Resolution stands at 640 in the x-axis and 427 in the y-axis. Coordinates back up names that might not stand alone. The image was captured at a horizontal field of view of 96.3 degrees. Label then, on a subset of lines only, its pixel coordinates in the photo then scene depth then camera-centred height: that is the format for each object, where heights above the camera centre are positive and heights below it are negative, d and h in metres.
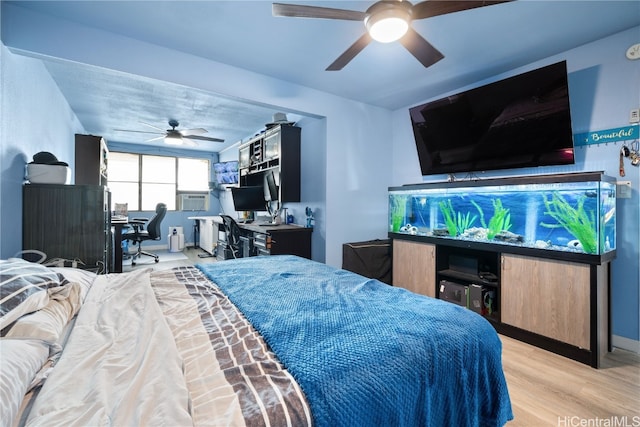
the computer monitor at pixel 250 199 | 4.75 +0.22
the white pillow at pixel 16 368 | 0.60 -0.39
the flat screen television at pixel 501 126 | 2.41 +0.87
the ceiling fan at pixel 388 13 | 1.63 +1.18
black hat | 2.33 +0.42
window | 6.63 +0.82
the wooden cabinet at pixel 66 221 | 2.13 -0.08
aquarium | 2.11 +0.02
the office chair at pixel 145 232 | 5.35 -0.38
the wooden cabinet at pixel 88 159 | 4.28 +0.79
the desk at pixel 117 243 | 4.14 -0.47
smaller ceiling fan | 4.84 +1.37
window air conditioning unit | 7.27 +0.25
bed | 0.66 -0.43
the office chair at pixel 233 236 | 4.50 -0.38
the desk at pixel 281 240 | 3.54 -0.35
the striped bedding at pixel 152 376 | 0.62 -0.44
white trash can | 6.71 -0.65
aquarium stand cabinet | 2.10 -0.37
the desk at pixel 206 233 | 6.00 -0.48
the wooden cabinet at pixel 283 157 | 4.01 +0.81
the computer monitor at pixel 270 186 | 4.29 +0.40
